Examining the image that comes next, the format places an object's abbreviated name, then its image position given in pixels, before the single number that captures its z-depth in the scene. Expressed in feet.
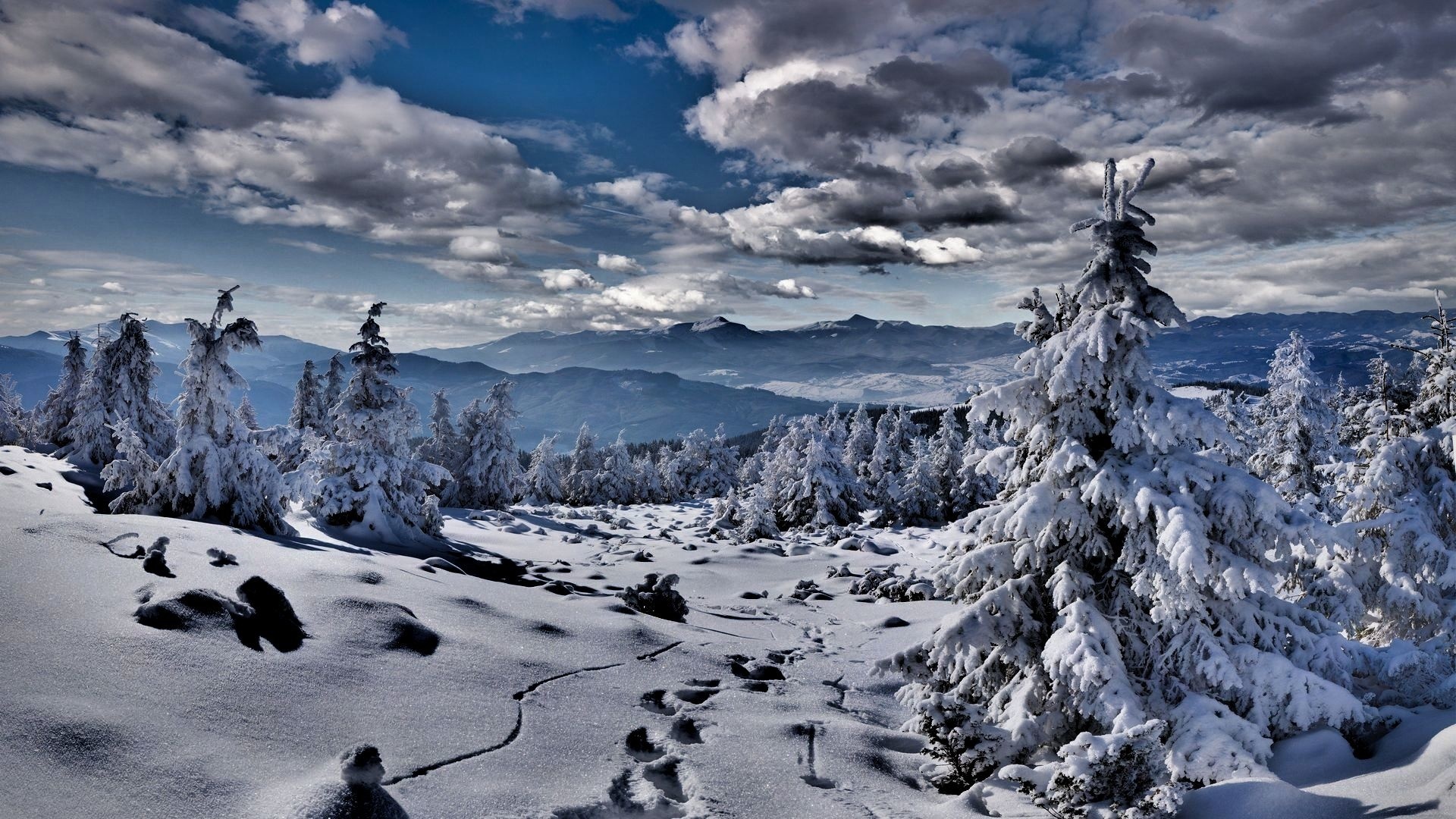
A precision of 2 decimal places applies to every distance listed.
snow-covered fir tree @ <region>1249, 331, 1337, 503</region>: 84.64
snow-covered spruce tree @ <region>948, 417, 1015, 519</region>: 163.73
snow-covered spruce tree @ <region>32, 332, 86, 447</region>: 131.44
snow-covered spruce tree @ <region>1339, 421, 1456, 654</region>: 44.39
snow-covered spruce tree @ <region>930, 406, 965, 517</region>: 172.14
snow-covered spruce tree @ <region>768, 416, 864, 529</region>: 163.53
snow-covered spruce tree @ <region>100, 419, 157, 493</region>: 65.41
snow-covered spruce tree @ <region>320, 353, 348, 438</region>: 155.62
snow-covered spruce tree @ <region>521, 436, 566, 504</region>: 224.53
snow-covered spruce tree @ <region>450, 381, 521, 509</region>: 169.68
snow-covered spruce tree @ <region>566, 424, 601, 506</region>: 246.88
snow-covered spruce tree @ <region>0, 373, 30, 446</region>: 157.07
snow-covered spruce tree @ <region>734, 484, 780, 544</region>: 136.56
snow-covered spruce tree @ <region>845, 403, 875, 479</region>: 234.99
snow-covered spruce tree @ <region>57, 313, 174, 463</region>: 108.99
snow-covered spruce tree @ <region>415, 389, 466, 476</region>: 178.40
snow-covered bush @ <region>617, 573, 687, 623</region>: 52.95
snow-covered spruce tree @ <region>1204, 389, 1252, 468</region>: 115.14
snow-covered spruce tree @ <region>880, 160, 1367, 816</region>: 23.72
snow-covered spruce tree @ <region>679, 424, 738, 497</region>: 278.87
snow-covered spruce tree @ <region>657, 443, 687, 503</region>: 284.20
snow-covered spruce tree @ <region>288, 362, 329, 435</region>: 160.86
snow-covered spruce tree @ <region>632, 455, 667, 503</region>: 257.14
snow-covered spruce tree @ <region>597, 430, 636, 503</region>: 247.91
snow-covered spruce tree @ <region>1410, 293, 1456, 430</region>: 47.60
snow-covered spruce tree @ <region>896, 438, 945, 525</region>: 168.04
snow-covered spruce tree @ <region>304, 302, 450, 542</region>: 79.82
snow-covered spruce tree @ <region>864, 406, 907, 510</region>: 172.76
